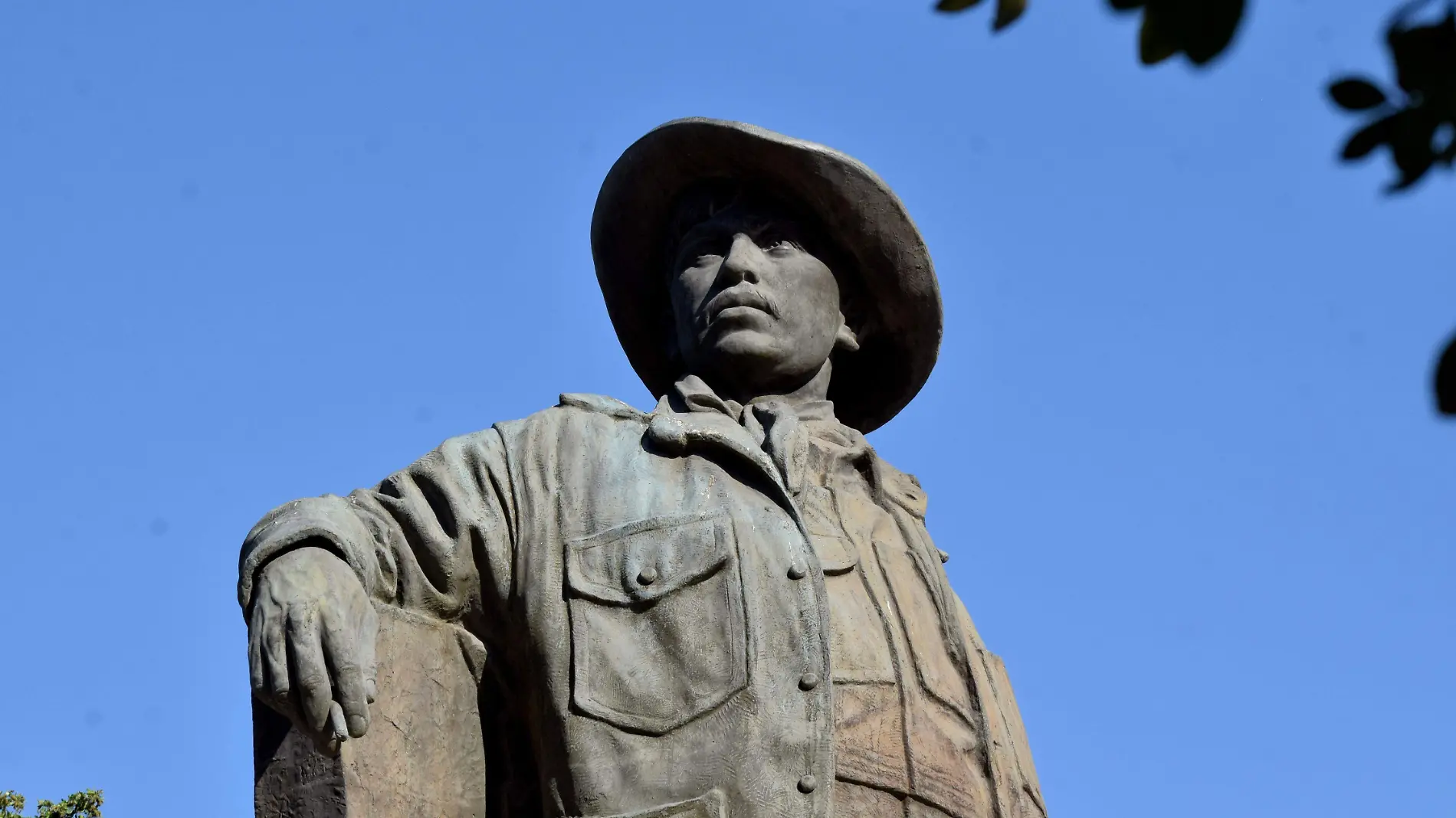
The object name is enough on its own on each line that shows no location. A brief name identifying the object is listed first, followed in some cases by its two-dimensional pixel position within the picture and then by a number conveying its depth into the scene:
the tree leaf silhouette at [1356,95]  4.71
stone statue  7.75
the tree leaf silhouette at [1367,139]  4.71
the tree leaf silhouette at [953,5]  4.80
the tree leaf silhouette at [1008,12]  4.89
